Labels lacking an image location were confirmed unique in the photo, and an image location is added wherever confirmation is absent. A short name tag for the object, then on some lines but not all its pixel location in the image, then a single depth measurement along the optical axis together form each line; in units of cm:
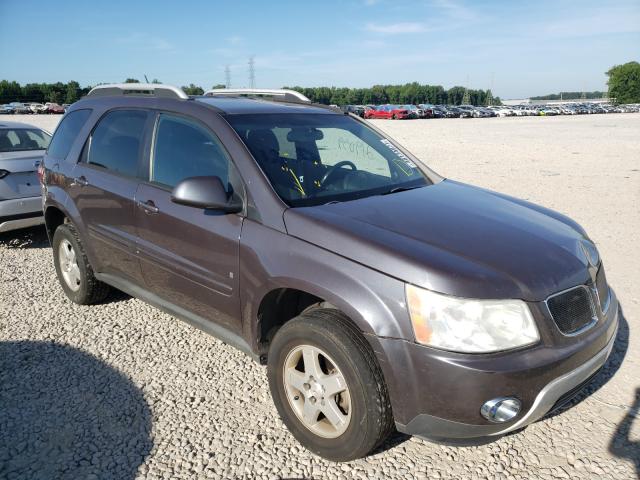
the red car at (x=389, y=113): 4884
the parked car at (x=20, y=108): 5959
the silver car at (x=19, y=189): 607
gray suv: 229
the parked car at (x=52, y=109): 5969
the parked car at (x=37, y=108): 6059
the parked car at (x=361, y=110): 4912
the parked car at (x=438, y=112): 5531
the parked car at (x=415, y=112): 5042
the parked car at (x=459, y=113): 5787
